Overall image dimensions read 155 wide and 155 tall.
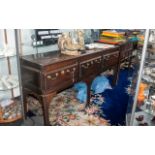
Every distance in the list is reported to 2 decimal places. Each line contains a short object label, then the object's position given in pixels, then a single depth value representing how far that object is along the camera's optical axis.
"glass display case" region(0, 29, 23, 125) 2.03
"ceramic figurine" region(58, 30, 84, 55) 2.22
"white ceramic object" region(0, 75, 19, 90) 2.09
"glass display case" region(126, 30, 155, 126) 1.85
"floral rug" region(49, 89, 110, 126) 2.33
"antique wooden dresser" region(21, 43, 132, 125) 1.88
